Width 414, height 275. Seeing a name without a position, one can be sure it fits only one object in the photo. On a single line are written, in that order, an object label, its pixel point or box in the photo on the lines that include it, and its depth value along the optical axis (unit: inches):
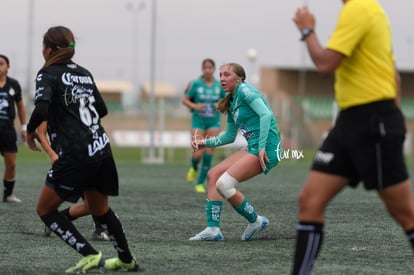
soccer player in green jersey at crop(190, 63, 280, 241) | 705.6
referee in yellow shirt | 436.5
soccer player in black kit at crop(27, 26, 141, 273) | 517.3
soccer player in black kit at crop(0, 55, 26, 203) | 1022.4
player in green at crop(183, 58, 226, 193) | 1288.1
